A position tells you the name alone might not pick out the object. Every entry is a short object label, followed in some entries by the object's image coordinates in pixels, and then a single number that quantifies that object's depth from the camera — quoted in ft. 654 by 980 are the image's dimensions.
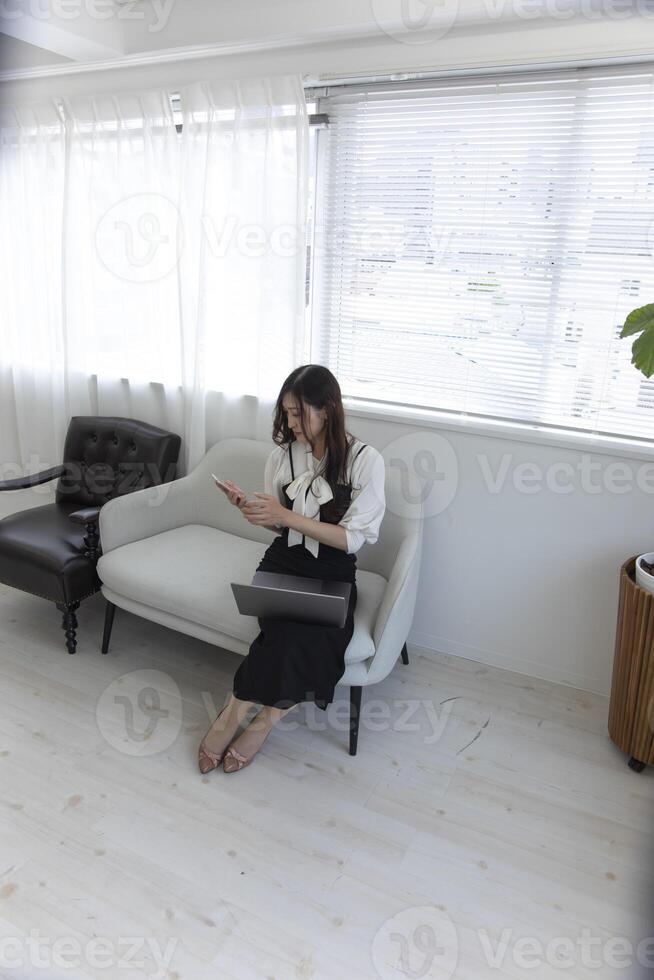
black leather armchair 8.44
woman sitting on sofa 6.57
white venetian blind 7.27
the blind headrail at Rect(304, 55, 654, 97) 6.92
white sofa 7.06
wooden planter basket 6.52
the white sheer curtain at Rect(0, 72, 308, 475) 8.79
